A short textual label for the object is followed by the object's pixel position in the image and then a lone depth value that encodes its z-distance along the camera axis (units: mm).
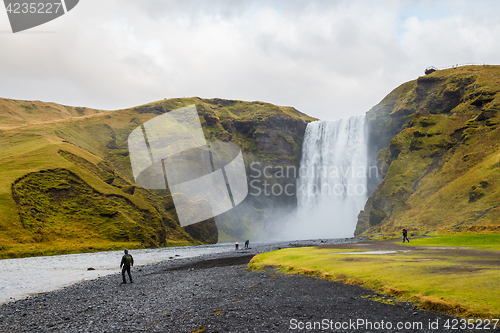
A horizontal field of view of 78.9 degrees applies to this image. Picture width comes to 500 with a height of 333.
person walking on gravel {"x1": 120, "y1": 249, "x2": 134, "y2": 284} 23578
